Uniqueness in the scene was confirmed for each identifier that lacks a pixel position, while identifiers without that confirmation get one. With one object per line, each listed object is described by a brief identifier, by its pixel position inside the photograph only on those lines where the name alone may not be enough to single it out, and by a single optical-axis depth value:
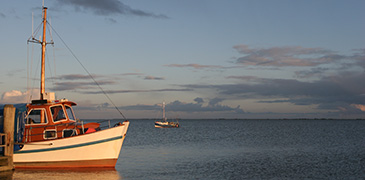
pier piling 23.17
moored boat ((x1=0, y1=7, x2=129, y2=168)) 24.94
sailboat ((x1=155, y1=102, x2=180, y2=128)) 136.23
